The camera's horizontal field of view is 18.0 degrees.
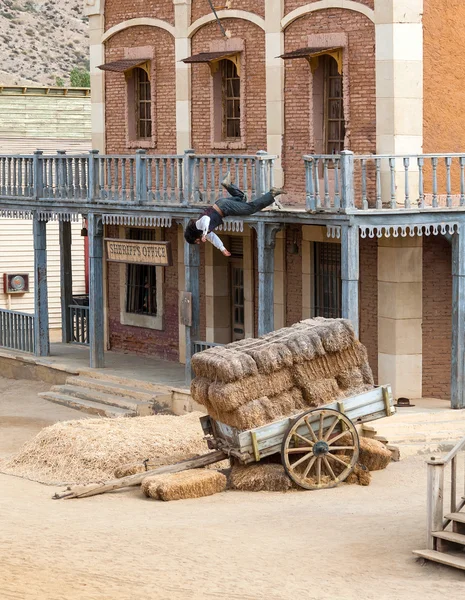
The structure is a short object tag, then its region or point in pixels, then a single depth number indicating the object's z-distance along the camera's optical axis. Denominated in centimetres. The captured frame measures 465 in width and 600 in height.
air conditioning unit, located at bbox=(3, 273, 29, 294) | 3678
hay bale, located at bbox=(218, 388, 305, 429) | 1880
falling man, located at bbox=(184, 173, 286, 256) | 2156
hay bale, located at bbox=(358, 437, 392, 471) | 1998
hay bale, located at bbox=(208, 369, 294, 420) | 1875
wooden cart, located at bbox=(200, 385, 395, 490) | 1877
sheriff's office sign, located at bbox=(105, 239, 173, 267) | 2612
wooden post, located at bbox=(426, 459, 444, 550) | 1535
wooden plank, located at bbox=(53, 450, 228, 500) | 1898
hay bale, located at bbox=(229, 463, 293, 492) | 1894
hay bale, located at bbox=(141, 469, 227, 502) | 1864
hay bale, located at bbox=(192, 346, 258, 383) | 1881
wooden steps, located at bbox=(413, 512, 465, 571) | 1498
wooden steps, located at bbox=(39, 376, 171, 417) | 2502
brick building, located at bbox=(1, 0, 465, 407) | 2264
